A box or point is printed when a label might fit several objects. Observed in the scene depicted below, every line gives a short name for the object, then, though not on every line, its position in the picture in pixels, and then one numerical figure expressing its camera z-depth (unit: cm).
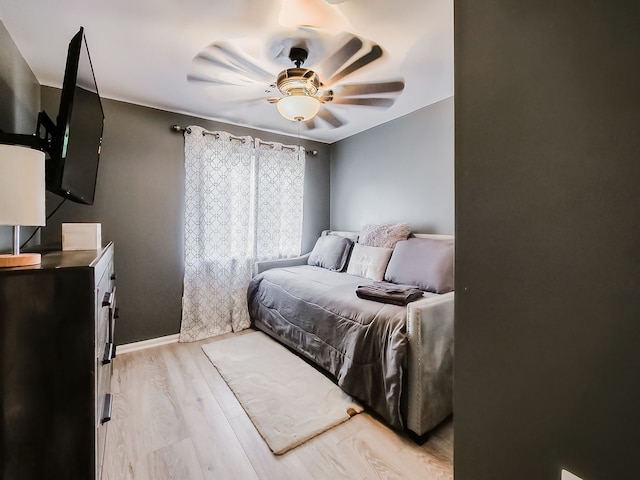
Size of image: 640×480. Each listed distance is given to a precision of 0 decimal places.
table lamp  95
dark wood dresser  92
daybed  164
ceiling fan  177
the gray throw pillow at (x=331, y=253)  331
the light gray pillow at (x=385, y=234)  291
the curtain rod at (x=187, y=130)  292
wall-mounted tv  128
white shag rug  170
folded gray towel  194
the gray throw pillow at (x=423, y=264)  223
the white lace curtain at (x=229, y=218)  300
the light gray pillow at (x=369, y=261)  281
